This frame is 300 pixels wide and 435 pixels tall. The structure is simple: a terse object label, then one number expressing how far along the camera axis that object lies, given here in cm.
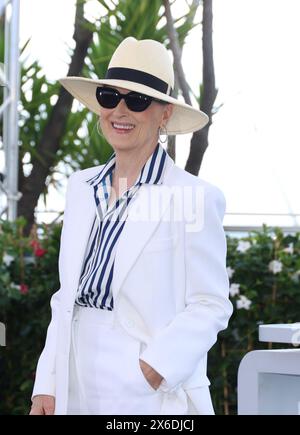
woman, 437
